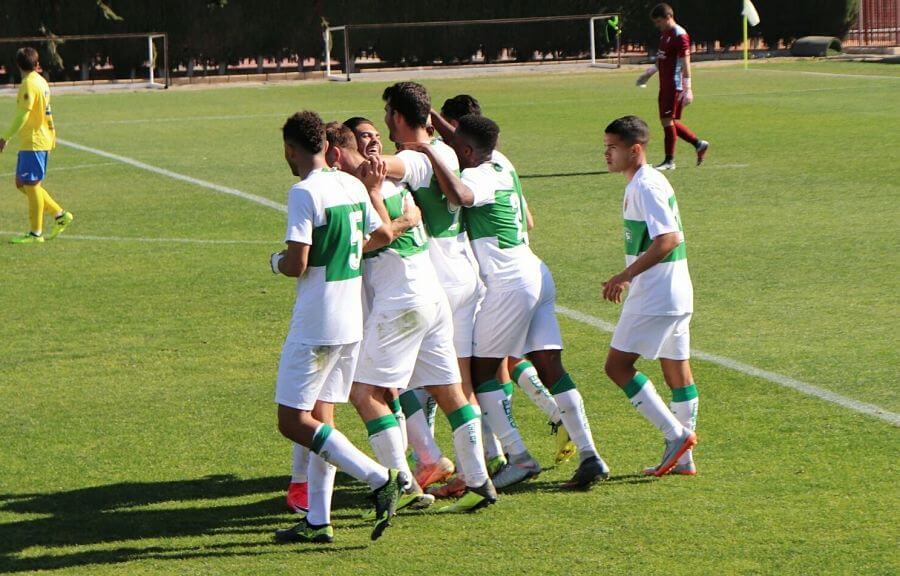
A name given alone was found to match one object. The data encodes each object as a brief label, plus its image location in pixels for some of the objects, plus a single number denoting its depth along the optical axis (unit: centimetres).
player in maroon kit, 4044
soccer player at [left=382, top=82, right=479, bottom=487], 1473
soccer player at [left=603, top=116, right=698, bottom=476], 1508
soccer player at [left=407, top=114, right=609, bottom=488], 1516
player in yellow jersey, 3164
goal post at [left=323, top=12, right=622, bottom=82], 9206
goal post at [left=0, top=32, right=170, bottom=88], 8762
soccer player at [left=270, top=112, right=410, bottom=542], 1320
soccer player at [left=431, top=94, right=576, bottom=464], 1603
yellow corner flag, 7956
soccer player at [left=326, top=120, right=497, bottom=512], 1412
